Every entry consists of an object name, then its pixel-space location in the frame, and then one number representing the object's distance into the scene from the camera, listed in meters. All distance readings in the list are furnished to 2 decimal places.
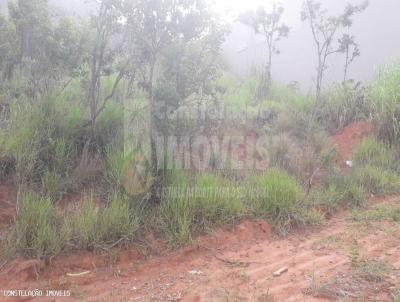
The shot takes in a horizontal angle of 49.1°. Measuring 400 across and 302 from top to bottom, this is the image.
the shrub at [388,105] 6.51
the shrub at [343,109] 7.33
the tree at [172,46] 4.63
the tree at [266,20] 8.19
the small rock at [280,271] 3.47
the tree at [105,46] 4.90
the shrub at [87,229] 3.70
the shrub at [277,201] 4.38
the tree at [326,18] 7.47
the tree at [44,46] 5.46
